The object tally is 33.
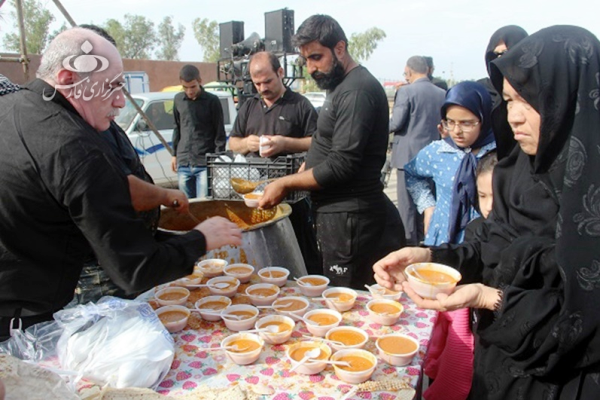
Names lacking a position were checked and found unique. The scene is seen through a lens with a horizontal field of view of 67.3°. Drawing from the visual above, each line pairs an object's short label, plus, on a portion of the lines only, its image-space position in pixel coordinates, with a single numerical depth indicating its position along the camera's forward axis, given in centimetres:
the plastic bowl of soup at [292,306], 183
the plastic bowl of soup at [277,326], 162
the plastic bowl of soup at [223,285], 202
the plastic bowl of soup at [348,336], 158
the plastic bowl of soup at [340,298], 187
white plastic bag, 136
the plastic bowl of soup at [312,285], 203
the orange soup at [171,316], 177
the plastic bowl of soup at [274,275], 214
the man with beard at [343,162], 258
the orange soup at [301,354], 152
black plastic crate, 312
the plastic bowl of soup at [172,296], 192
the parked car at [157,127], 757
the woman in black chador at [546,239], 119
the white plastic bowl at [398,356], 149
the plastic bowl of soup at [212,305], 181
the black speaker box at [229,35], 964
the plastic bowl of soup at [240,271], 218
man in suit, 548
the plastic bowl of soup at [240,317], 172
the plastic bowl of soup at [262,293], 193
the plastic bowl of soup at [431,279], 150
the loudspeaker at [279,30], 900
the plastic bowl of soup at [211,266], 224
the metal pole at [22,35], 441
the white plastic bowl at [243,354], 149
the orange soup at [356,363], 145
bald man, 140
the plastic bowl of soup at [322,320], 169
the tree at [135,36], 4738
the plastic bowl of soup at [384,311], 176
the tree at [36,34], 2183
